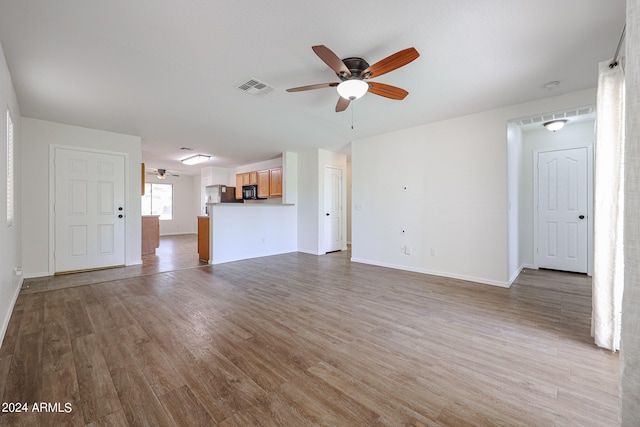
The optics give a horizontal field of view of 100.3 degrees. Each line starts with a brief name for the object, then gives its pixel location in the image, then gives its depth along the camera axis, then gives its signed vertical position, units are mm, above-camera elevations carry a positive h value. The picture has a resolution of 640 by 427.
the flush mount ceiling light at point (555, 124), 4008 +1333
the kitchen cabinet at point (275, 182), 6945 +802
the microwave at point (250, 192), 7675 +603
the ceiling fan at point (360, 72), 2074 +1228
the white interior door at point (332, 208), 6438 +110
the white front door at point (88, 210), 4362 +45
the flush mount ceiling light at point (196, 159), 7031 +1468
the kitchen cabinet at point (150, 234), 6250 -501
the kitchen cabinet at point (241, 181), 8016 +983
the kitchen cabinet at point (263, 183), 7336 +824
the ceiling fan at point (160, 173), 9105 +1454
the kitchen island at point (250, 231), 5324 -401
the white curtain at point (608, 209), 2049 +29
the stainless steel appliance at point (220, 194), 8318 +608
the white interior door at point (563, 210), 4402 +46
